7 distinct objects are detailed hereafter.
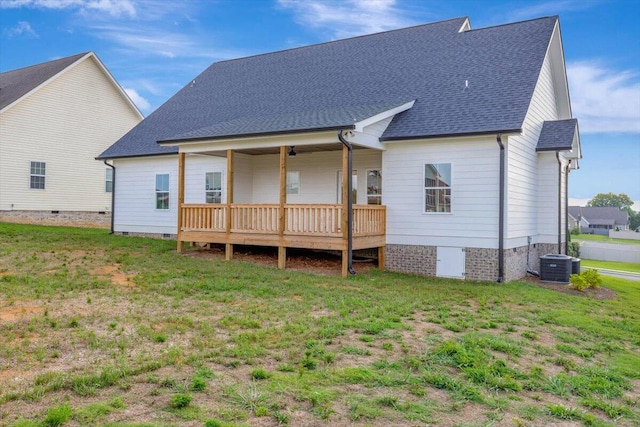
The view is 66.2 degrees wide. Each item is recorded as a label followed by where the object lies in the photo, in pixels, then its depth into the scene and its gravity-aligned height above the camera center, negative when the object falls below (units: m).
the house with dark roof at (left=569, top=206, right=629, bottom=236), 88.75 +0.58
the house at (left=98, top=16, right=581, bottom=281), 12.61 +1.84
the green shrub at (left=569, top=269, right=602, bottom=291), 12.21 -1.49
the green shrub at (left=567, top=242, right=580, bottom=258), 24.07 -1.43
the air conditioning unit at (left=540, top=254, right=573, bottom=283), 13.39 -1.30
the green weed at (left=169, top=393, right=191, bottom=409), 4.15 -1.60
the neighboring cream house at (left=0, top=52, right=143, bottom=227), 22.05 +3.47
